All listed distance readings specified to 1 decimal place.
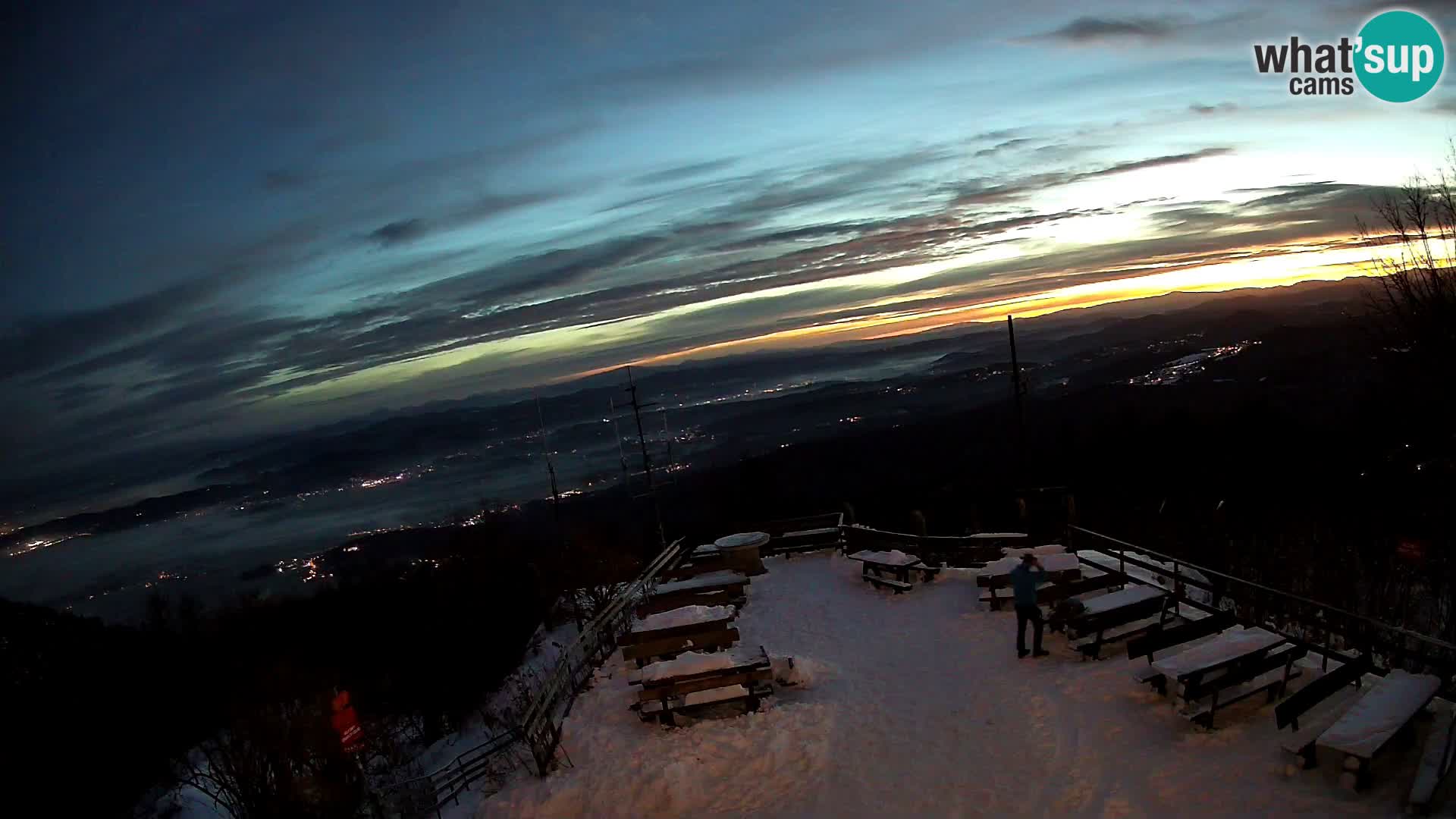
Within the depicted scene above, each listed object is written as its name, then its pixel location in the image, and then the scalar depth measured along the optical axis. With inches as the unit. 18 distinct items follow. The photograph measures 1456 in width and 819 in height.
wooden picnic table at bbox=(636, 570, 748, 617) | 595.9
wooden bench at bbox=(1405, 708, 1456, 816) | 235.3
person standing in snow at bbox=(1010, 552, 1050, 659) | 427.2
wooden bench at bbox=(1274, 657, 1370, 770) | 274.5
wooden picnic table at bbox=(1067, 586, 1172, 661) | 415.2
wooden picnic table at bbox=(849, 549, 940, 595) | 604.4
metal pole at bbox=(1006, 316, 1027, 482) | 697.6
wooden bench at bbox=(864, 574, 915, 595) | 598.5
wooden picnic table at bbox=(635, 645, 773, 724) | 405.4
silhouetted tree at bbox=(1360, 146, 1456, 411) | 494.3
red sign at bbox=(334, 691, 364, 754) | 382.9
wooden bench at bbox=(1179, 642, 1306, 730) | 320.2
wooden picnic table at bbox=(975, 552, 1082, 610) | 517.0
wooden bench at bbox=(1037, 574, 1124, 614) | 493.7
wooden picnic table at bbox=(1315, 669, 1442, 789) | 251.7
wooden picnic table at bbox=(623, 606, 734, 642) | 472.7
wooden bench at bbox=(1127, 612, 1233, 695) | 352.8
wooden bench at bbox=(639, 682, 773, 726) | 403.9
